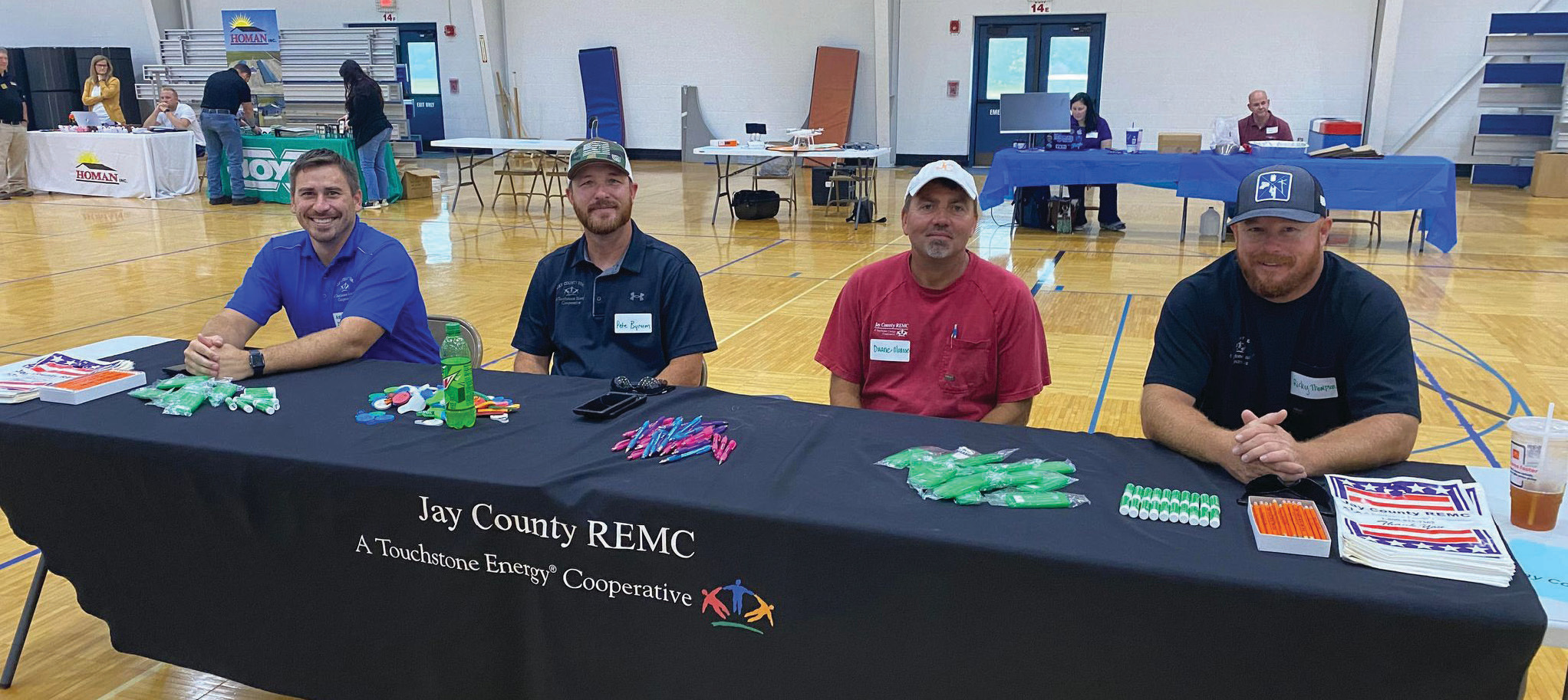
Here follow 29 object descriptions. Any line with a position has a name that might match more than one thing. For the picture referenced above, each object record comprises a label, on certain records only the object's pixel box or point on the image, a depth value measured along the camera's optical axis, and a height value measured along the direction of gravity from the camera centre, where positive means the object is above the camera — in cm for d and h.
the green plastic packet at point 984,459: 180 -59
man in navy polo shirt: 282 -49
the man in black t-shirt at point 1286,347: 189 -46
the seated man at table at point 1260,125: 925 -10
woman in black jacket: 1109 -9
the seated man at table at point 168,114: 1293 +3
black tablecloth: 141 -70
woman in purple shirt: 966 -21
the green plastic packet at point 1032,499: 163 -60
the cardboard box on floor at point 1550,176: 1232 -74
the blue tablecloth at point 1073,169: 862 -46
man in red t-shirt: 251 -52
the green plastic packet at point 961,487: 167 -59
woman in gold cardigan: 1316 +37
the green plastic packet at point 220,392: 221 -59
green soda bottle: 204 -53
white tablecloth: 1209 -55
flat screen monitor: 941 +2
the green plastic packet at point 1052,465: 178 -60
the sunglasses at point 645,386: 224 -58
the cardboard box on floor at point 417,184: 1241 -81
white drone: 1065 -23
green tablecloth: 1191 -58
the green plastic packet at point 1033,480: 169 -59
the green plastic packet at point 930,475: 170 -59
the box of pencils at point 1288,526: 145 -59
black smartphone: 210 -59
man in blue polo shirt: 277 -45
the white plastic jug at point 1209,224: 965 -101
